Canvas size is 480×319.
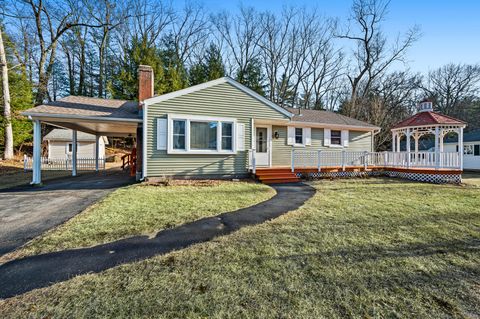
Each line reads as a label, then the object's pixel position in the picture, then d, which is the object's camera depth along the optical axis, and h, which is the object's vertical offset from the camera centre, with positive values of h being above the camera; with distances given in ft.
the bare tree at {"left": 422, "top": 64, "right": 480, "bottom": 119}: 102.01 +33.41
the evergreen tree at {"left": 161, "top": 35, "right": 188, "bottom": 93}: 75.41 +33.53
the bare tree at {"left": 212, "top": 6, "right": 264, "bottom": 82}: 94.12 +53.23
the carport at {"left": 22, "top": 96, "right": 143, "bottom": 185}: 28.27 +5.64
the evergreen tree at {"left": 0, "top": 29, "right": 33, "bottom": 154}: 59.52 +18.09
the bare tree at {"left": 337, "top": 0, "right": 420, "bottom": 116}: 78.59 +40.46
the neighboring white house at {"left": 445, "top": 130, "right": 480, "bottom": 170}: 62.08 +2.50
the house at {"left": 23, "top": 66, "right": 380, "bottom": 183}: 30.17 +5.14
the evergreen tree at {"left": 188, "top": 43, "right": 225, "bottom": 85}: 82.38 +34.33
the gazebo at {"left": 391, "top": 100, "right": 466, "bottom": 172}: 36.27 +4.73
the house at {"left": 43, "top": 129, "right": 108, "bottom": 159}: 80.64 +5.19
